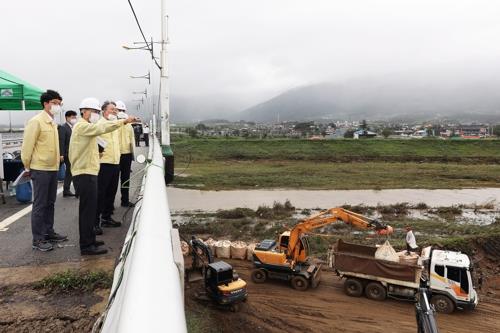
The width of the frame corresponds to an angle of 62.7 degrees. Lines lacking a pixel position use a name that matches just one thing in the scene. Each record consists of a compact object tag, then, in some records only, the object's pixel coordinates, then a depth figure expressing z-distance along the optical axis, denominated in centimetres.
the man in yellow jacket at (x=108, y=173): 578
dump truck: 1020
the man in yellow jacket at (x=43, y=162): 473
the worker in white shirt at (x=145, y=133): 2160
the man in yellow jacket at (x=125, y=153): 725
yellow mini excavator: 911
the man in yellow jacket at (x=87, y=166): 446
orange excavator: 1125
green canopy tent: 804
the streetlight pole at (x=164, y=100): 1380
